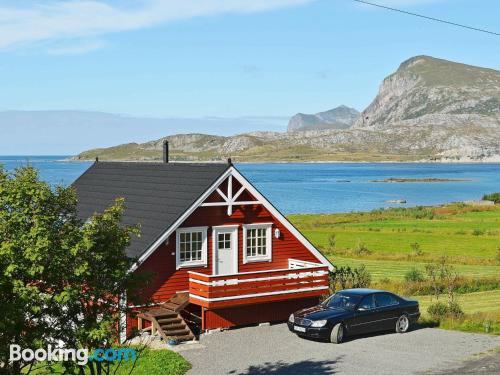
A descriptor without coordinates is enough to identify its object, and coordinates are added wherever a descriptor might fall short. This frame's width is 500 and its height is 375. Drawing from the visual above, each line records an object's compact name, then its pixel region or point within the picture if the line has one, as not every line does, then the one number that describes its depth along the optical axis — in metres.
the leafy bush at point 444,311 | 27.06
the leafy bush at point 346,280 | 30.62
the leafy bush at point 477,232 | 63.16
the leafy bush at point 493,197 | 109.93
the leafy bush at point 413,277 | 36.53
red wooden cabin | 24.64
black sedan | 22.92
